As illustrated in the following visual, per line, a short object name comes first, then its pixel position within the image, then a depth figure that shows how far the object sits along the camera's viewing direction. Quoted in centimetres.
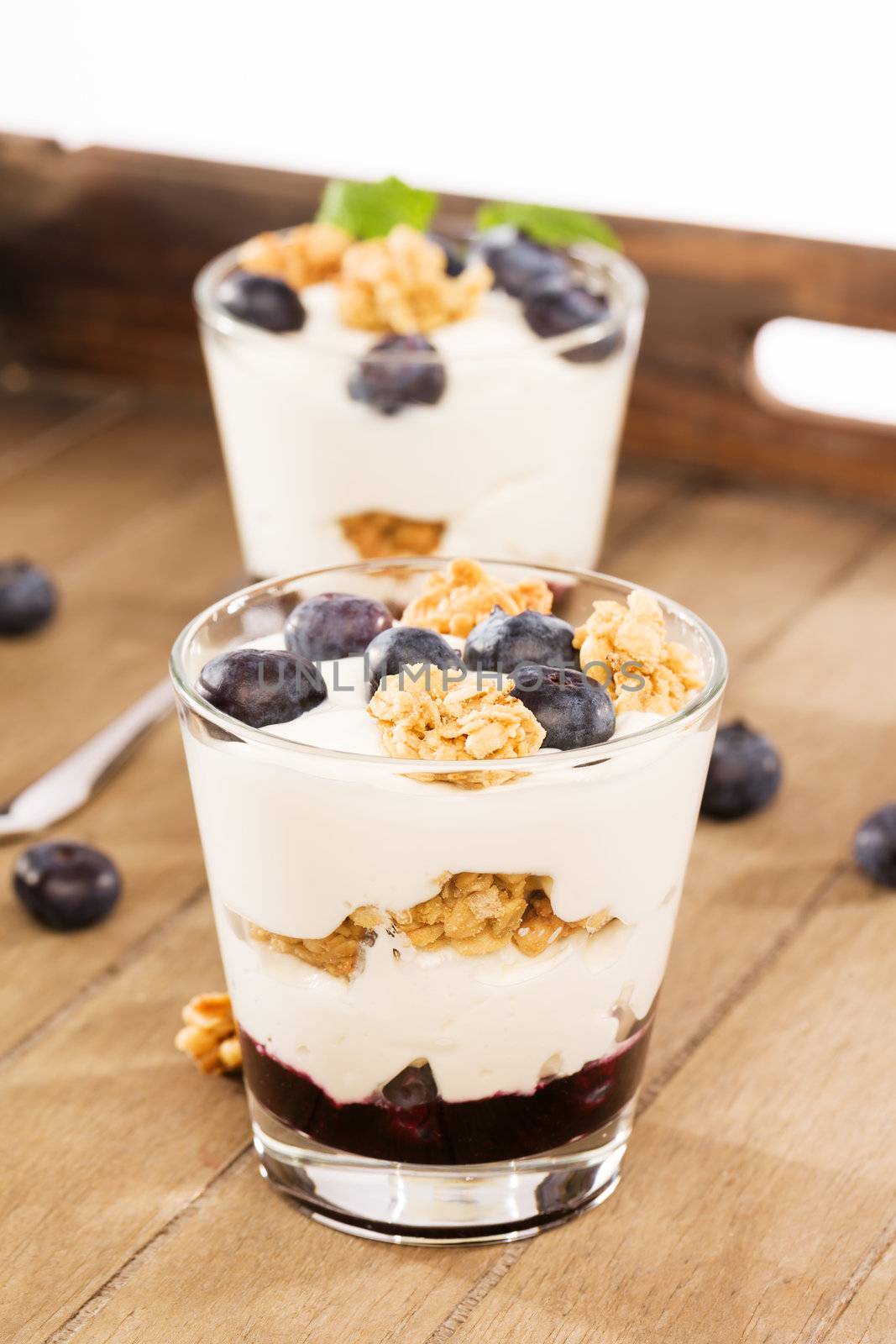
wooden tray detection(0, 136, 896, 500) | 81
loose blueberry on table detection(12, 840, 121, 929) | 63
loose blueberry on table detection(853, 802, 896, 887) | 65
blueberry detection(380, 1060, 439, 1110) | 55
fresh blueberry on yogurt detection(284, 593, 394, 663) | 57
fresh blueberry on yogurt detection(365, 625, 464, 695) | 55
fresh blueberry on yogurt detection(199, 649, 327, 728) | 55
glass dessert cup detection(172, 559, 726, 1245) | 53
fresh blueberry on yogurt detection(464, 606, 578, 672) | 56
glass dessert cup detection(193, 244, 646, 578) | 68
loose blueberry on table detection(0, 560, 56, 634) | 74
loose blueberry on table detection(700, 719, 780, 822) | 67
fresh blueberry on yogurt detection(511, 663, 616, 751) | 54
